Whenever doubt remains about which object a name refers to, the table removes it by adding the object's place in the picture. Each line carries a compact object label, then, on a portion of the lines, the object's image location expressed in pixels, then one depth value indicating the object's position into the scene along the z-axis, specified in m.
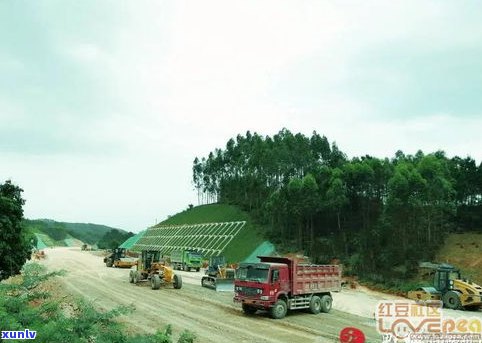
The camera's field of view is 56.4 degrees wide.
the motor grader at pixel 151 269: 32.41
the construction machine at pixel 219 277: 31.92
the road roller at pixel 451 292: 25.69
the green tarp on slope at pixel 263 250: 60.62
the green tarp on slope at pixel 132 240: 118.88
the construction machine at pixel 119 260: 54.12
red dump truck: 20.86
